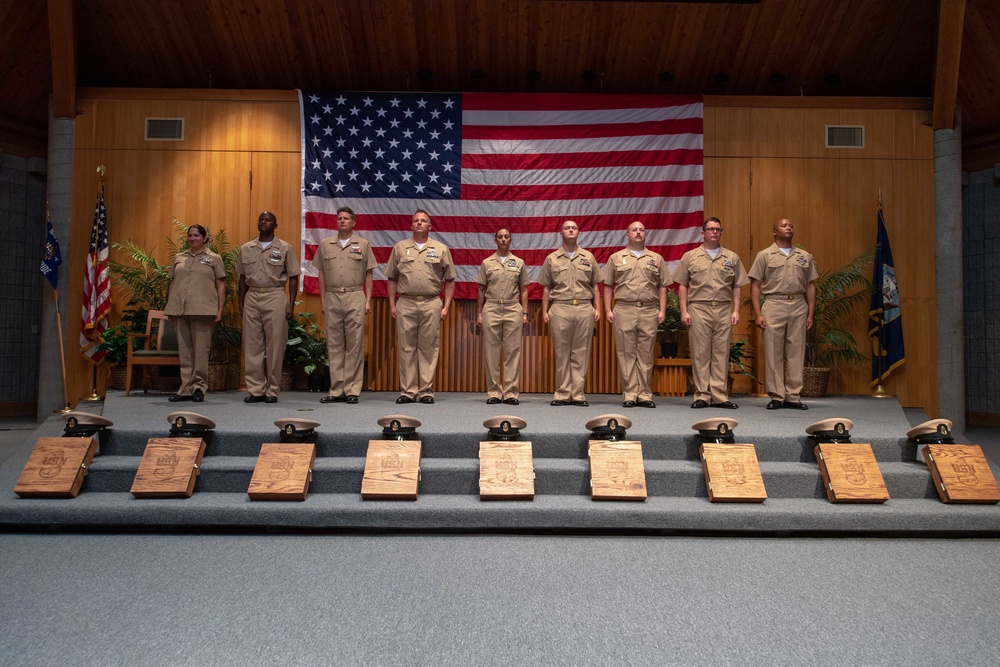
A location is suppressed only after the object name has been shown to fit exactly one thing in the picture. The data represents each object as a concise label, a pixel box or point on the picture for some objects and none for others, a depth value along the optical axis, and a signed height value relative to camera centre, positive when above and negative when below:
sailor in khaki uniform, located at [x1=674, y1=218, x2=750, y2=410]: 5.98 +0.29
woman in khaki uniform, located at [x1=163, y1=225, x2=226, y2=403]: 6.08 +0.35
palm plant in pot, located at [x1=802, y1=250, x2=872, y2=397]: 7.43 +0.32
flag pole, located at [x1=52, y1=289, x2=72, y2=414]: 7.36 -0.07
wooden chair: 6.42 -0.01
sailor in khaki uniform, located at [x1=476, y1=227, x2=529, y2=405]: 6.18 +0.24
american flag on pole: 7.33 +0.54
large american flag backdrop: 7.68 +1.91
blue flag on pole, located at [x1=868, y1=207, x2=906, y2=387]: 7.48 +0.29
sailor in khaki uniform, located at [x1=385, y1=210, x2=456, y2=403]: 6.10 +0.34
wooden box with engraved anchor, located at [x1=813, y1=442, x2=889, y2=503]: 3.84 -0.68
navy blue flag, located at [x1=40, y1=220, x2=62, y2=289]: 7.37 +0.90
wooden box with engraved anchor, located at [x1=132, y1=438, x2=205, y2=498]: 3.82 -0.65
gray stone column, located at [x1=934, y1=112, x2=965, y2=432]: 7.48 +0.56
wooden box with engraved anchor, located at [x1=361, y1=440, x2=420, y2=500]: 3.81 -0.66
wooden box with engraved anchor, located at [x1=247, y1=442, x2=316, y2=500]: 3.79 -0.67
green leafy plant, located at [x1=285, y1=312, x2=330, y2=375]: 7.27 -0.03
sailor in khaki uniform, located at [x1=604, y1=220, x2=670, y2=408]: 6.01 +0.27
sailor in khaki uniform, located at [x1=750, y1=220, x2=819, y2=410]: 5.95 +0.29
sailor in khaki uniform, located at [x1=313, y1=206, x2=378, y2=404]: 6.14 +0.38
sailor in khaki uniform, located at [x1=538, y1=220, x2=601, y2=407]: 6.09 +0.30
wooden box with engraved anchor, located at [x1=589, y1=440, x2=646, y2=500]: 3.82 -0.67
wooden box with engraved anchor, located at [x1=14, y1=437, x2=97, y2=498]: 3.82 -0.65
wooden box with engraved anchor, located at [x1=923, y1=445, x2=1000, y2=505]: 3.85 -0.69
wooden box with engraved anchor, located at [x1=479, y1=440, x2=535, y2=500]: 3.79 -0.66
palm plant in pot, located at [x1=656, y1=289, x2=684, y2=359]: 7.30 +0.16
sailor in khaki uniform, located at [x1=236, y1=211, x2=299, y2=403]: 6.12 +0.34
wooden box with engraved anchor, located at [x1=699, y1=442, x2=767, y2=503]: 3.80 -0.68
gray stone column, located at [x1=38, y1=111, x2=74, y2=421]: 7.52 +0.93
